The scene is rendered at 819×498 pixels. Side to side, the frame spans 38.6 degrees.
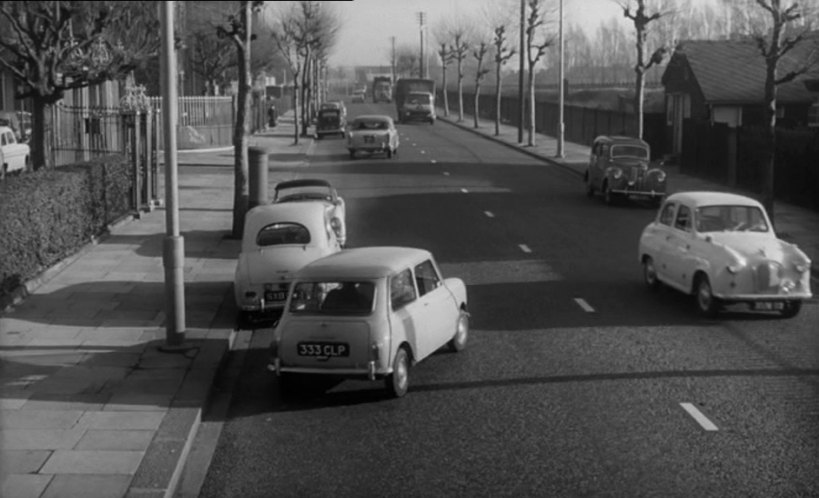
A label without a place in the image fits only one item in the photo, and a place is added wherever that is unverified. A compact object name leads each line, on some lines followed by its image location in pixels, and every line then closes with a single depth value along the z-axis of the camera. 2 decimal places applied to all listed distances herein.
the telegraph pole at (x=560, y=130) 50.02
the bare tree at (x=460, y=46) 90.06
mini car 12.60
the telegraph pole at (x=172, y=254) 14.52
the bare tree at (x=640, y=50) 40.44
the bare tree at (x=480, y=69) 78.61
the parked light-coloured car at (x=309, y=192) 22.80
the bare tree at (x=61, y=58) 22.47
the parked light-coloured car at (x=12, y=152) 36.47
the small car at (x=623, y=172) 31.70
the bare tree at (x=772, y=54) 26.44
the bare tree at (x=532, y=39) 58.53
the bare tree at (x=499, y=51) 70.37
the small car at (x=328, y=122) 65.25
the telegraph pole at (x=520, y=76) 57.73
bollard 26.69
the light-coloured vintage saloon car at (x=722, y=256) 16.62
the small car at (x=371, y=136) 49.53
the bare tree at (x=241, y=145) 25.22
